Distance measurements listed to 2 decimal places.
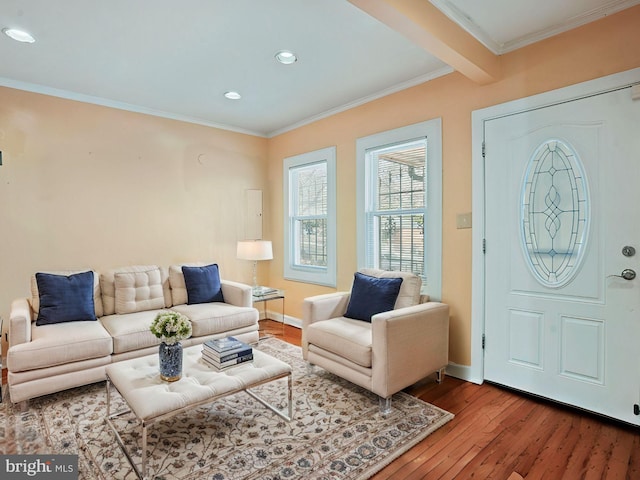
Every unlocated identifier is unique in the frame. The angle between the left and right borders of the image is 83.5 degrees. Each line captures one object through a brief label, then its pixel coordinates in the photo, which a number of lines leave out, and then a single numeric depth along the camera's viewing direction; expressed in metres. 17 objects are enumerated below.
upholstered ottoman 1.79
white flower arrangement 2.10
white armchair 2.44
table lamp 4.24
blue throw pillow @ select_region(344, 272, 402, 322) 2.99
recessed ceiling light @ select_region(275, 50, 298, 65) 2.75
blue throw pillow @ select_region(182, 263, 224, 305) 3.77
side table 4.04
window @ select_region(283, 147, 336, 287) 4.13
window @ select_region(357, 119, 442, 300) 3.15
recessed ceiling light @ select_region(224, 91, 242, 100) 3.58
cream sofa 2.48
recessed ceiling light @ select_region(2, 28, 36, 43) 2.43
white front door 2.23
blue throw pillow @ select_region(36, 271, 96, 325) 2.92
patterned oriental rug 1.88
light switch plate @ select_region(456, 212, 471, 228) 2.93
